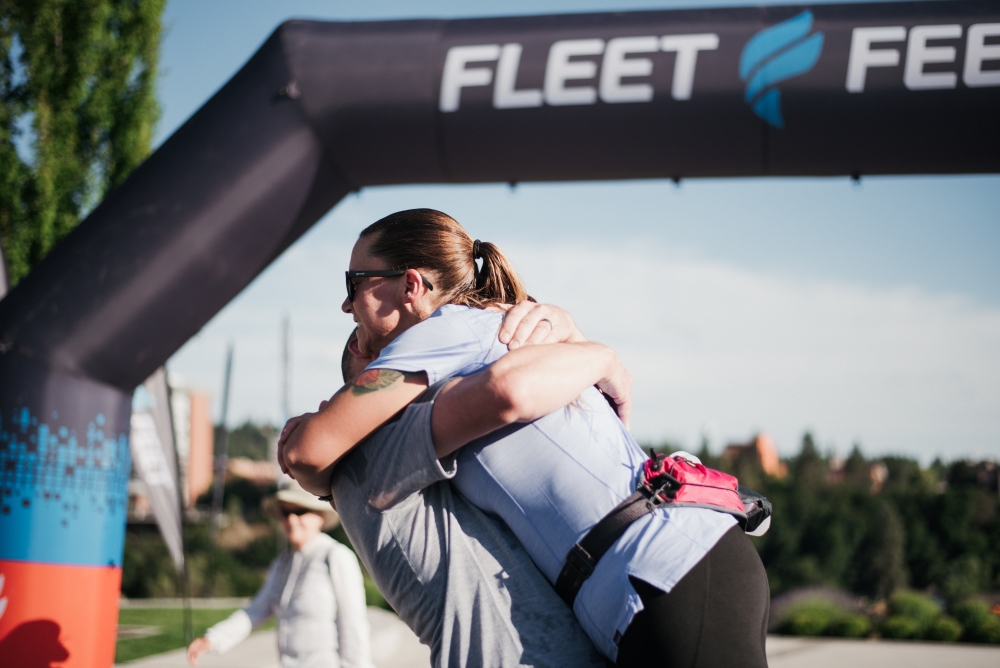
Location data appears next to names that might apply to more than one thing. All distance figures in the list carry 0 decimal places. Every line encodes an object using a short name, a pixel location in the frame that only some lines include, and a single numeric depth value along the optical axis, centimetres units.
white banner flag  549
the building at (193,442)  4406
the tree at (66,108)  1089
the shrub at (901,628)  1202
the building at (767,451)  3538
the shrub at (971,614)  1189
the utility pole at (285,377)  2847
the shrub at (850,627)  1215
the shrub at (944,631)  1178
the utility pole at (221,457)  2205
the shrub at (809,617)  1241
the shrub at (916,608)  1252
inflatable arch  400
